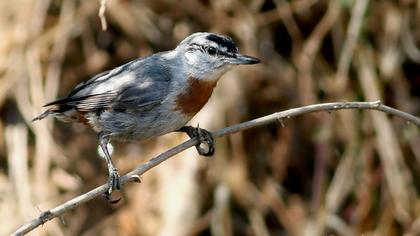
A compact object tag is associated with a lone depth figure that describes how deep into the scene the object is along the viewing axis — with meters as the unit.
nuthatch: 6.87
